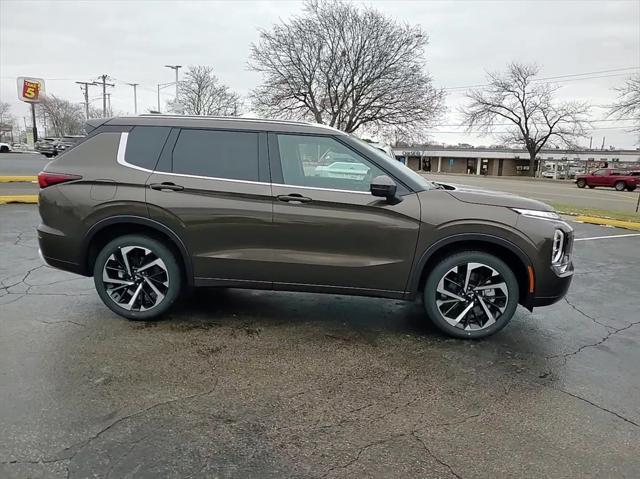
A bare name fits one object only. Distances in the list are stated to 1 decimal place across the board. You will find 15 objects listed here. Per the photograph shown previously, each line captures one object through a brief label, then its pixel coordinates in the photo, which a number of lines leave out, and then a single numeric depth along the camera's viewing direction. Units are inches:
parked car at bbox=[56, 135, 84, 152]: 1234.9
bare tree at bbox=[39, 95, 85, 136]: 3070.1
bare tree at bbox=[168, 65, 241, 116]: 2050.9
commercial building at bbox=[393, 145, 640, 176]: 2596.0
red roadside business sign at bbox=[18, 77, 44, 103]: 1952.5
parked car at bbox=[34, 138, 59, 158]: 1473.7
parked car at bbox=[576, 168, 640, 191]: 1351.5
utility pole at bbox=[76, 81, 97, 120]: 2617.1
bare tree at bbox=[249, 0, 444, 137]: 1302.9
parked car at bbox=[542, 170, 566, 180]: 2235.1
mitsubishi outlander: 154.5
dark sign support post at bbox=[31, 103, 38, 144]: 2134.6
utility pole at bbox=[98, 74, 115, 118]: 2559.1
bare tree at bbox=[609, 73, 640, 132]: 1357.0
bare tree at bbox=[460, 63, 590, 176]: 2183.8
